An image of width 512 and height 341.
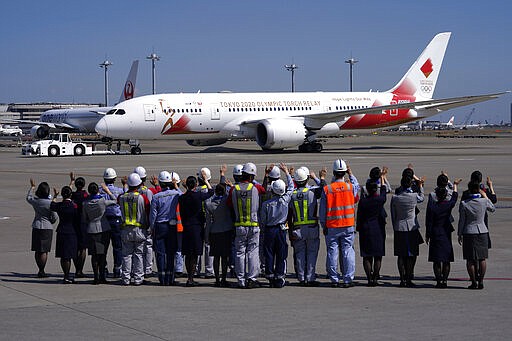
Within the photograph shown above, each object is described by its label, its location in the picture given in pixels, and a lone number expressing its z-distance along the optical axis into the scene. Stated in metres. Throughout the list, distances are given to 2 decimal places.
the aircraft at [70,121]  77.62
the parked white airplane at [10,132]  124.89
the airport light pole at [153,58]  119.62
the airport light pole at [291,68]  121.31
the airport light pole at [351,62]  118.88
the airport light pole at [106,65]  134.62
